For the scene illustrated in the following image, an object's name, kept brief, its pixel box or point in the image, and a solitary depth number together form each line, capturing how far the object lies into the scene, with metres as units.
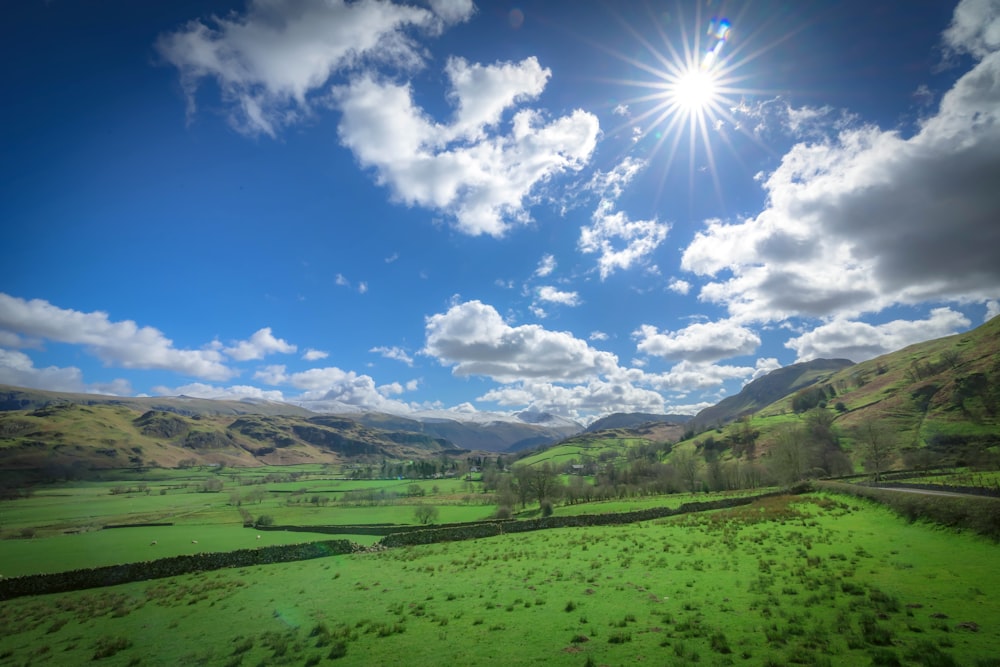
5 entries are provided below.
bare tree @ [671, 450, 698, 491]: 100.00
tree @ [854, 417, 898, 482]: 75.56
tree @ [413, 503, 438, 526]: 70.88
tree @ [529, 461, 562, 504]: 84.25
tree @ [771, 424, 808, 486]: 76.62
